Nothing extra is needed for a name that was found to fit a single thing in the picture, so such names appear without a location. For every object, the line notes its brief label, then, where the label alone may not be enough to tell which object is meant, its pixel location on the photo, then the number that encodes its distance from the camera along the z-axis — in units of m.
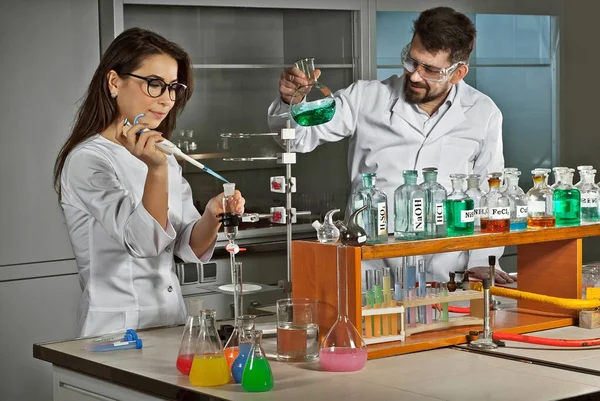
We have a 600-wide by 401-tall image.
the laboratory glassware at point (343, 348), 3.02
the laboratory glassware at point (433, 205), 3.40
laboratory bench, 2.76
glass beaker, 3.16
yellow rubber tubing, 3.70
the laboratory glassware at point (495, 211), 3.55
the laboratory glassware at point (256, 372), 2.79
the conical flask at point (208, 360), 2.85
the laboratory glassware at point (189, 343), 2.97
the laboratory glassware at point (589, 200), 3.90
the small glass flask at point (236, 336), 2.95
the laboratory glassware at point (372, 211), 3.29
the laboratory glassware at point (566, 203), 3.80
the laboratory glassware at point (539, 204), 3.72
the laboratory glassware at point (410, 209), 3.35
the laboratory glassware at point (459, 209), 3.47
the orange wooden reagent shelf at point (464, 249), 3.22
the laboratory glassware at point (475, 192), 3.57
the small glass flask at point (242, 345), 2.89
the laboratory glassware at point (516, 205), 3.65
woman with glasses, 3.74
